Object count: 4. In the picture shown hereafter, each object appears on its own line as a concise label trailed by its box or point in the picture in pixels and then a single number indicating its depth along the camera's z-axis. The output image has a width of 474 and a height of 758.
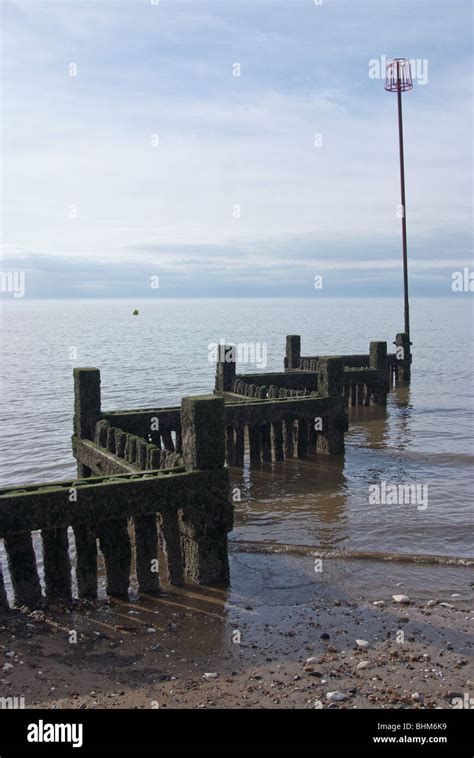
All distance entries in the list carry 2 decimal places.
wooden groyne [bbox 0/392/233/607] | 9.23
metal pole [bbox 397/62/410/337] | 34.66
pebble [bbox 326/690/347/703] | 7.51
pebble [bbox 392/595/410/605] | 10.34
